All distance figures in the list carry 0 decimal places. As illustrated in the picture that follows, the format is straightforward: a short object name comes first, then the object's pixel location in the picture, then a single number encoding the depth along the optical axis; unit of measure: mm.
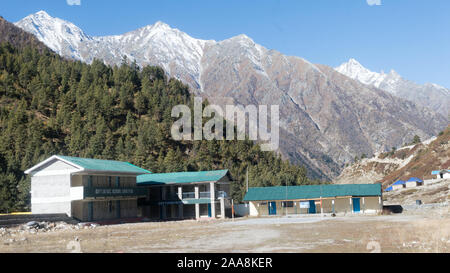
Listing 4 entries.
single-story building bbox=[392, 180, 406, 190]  117531
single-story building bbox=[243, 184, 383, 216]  59219
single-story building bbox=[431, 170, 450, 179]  114000
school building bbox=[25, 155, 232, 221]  47281
